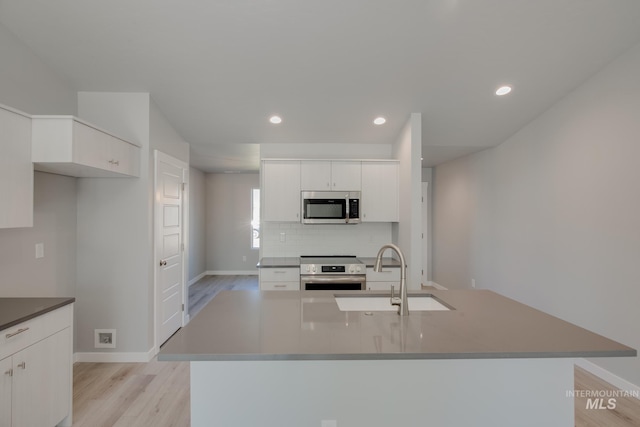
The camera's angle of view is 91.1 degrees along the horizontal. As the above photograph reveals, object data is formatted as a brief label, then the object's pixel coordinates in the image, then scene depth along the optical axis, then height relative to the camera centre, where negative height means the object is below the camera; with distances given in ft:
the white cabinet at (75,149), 7.06 +1.58
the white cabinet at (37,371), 5.53 -3.07
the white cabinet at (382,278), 12.30 -2.51
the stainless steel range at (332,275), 12.04 -2.38
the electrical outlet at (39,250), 8.57 -1.03
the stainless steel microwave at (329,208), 13.11 +0.25
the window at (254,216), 24.00 -0.18
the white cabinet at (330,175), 13.32 +1.65
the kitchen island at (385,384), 4.43 -2.44
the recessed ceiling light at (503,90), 10.00 +4.03
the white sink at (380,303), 6.61 -1.93
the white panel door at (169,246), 10.96 -1.22
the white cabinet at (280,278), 12.23 -2.50
